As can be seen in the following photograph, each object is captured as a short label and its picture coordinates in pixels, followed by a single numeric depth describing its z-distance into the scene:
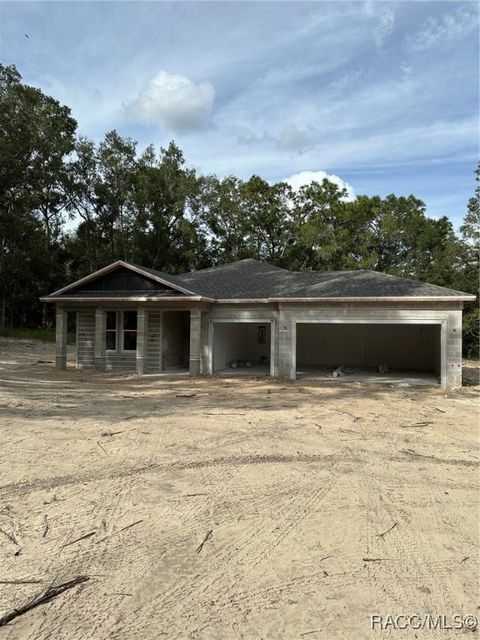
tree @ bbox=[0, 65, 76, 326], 28.31
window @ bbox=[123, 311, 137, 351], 18.75
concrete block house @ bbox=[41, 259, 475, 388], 15.27
